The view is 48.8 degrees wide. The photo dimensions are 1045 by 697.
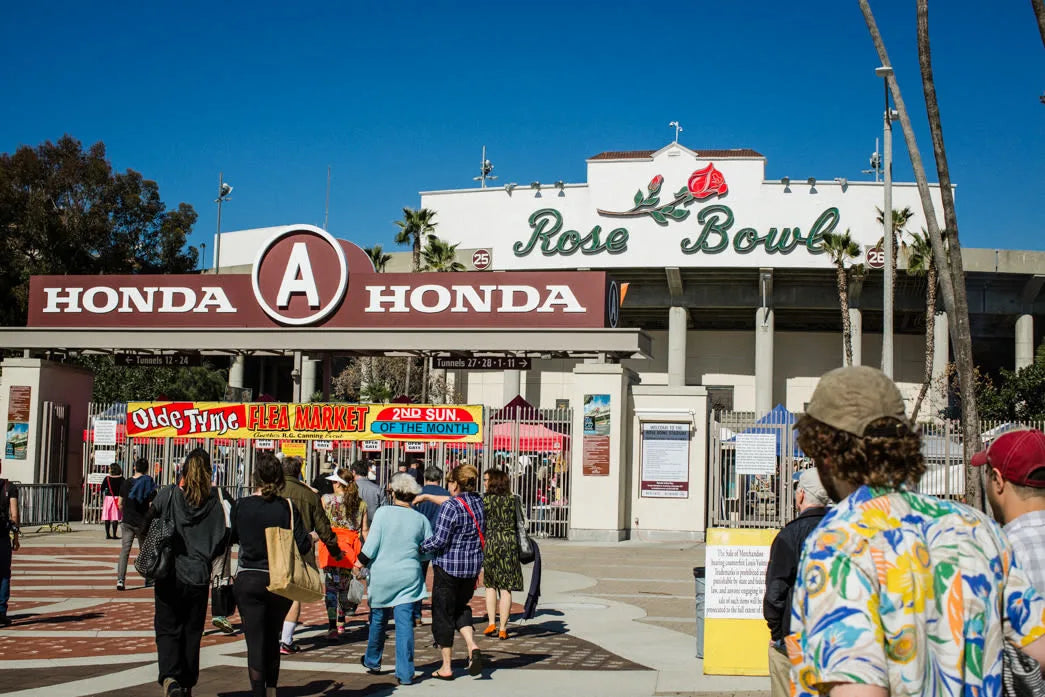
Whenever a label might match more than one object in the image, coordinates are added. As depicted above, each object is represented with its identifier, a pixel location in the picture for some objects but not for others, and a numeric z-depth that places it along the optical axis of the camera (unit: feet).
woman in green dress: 38.73
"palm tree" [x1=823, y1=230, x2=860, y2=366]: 127.03
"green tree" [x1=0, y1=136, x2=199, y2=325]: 165.99
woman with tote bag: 26.37
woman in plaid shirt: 32.14
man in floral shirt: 8.79
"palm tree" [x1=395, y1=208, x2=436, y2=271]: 162.81
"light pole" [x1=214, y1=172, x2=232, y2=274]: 217.97
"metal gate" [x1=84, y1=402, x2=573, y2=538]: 80.69
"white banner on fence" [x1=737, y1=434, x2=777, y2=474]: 75.72
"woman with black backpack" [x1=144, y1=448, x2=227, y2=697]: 26.63
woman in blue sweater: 30.96
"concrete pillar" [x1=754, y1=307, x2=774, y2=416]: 158.30
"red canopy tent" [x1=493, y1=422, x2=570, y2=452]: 80.33
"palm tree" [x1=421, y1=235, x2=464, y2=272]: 157.69
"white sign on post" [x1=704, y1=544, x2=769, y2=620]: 32.48
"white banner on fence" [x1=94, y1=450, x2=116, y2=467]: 85.96
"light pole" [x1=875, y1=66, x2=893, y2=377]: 88.28
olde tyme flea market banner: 81.05
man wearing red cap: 13.12
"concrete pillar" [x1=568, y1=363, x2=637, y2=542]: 79.00
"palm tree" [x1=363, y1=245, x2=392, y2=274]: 162.91
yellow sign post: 32.45
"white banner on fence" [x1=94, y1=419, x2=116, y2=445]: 84.94
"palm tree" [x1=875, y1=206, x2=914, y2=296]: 138.92
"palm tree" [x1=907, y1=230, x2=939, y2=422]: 127.13
